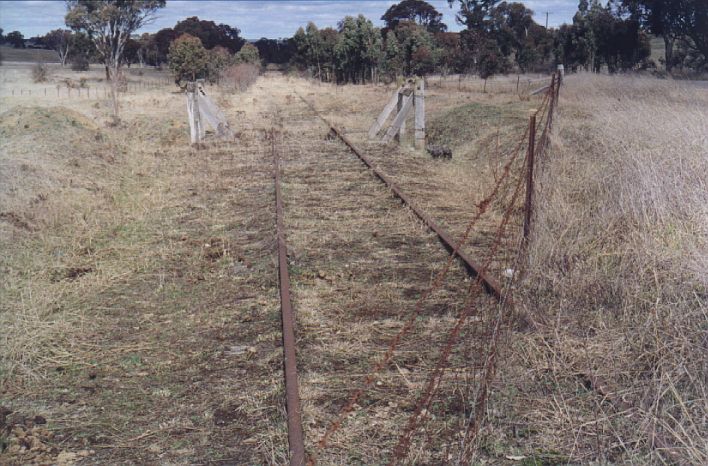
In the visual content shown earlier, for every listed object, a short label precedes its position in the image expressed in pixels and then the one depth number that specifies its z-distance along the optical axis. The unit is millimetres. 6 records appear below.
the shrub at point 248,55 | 64625
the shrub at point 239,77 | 41850
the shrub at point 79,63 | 61825
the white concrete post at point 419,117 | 15125
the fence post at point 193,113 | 16078
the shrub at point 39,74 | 44438
